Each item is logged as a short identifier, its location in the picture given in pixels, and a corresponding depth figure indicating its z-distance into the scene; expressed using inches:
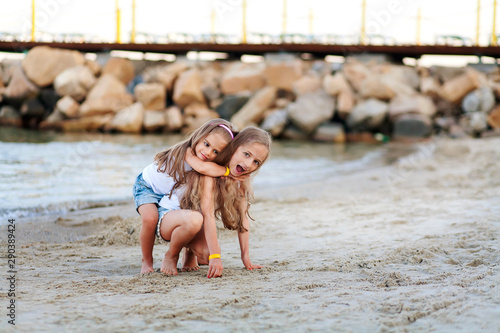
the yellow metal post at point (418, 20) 874.8
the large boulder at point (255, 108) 638.5
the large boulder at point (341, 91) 636.1
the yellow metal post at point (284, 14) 1007.6
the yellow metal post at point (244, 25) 969.5
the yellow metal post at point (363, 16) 909.2
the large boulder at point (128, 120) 655.1
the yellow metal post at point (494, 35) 836.1
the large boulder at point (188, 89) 685.3
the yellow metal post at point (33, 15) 773.0
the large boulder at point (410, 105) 633.6
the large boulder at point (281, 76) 685.3
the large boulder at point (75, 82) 676.1
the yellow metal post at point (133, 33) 912.4
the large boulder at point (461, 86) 646.5
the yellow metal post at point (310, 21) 951.3
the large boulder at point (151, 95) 674.9
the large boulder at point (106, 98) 665.6
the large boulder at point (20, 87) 705.6
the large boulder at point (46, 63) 693.9
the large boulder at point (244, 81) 695.7
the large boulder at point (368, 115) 623.8
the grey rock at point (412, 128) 613.9
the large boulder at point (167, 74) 710.5
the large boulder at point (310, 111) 625.6
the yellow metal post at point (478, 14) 903.1
